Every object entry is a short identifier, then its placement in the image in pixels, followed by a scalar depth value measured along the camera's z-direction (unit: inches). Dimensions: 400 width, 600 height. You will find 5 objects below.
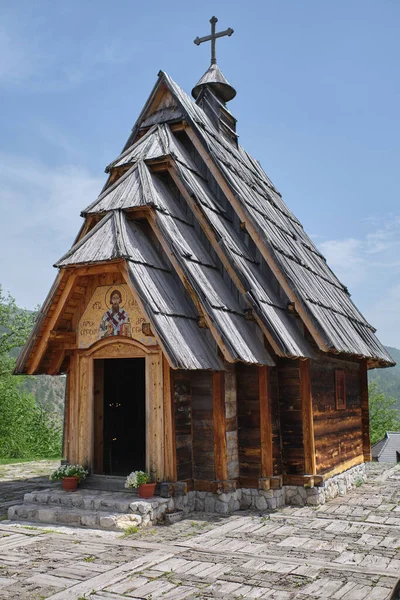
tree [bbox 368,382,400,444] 1910.7
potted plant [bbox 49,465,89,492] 385.1
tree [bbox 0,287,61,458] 1071.0
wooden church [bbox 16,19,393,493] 373.7
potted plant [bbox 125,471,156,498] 356.2
